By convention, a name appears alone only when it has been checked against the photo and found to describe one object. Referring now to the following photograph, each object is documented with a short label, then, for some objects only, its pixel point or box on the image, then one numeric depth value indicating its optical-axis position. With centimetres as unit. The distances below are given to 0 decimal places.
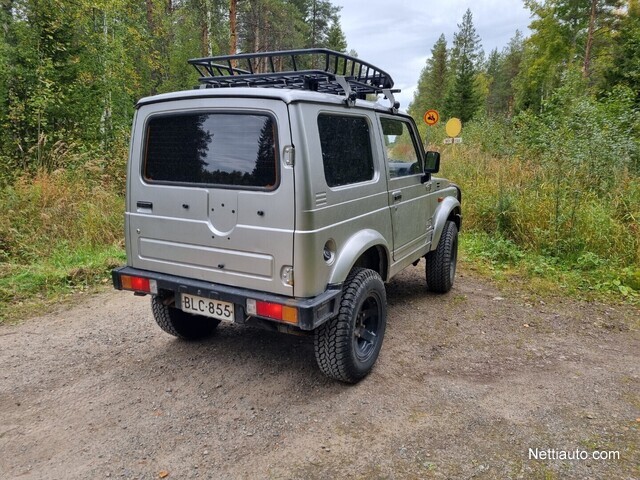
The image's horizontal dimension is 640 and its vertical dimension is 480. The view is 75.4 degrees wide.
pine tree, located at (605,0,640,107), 1406
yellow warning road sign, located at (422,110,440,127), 1103
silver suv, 252
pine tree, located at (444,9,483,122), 3362
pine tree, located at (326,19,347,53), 3347
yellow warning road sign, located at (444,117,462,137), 1190
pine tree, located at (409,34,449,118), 4659
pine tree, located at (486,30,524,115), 4869
